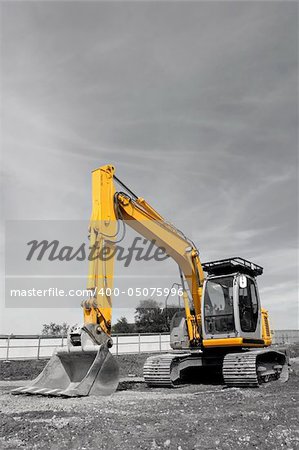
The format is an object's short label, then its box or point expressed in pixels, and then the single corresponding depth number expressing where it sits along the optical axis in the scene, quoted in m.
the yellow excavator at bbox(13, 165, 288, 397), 8.30
